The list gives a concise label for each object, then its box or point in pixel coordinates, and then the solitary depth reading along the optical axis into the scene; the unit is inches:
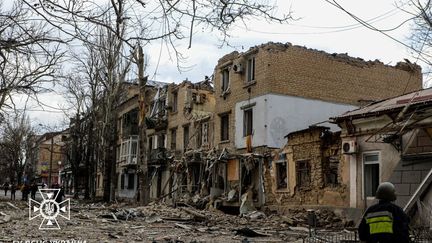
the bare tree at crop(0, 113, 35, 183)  1989.4
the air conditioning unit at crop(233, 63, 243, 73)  1133.1
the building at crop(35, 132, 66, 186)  3712.1
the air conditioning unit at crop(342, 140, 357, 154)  772.6
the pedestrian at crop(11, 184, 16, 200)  1667.2
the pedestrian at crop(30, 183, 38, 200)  1330.0
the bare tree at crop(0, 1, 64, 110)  270.1
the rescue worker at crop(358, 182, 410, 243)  248.8
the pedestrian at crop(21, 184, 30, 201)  1507.1
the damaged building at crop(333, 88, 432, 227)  589.0
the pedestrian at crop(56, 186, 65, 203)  1057.6
